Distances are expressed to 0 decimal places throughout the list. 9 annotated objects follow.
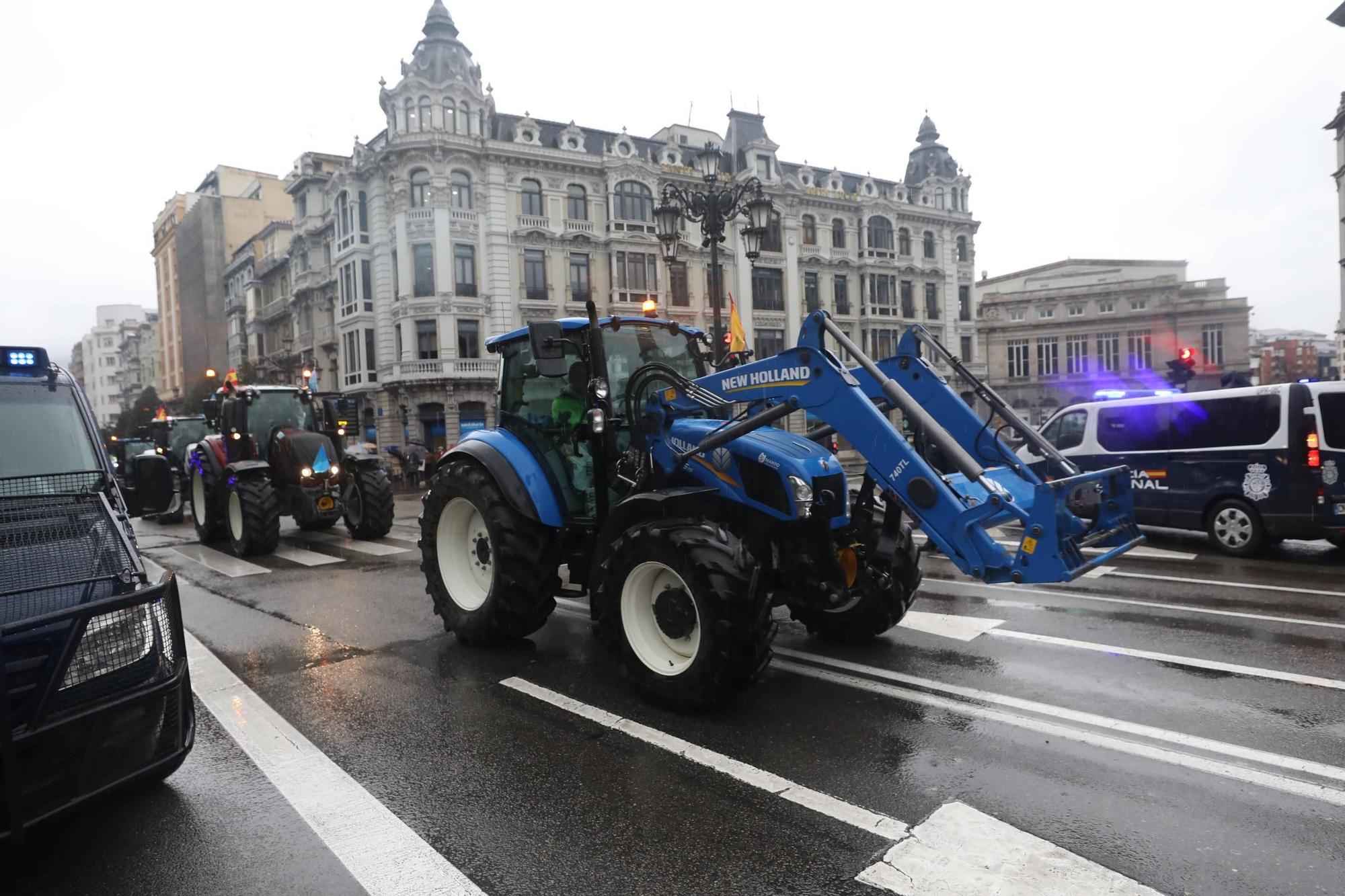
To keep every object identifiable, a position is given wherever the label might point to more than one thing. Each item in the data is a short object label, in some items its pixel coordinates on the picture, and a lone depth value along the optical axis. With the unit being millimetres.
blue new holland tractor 4660
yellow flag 8750
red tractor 11969
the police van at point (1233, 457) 9508
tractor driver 6246
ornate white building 35156
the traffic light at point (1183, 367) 13773
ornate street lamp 14078
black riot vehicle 3098
